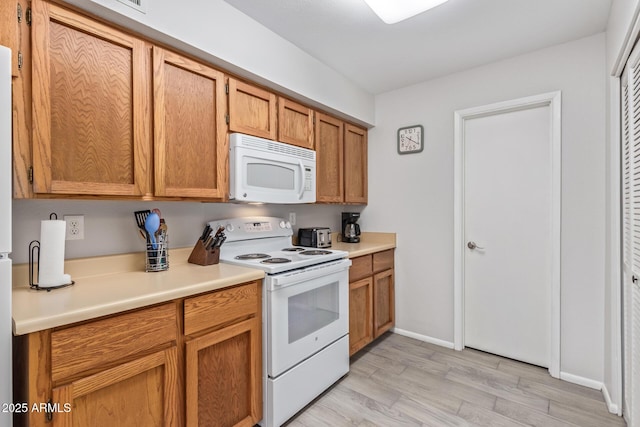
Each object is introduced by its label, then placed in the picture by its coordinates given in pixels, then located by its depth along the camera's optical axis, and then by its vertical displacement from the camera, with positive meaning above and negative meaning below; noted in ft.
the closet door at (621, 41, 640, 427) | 4.80 -0.36
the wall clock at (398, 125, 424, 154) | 9.37 +2.21
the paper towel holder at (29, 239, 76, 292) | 4.40 -0.76
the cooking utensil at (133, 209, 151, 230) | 5.67 -0.07
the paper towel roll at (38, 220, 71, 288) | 4.32 -0.54
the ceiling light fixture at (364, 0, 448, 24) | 4.95 +3.32
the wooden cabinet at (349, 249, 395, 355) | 8.05 -2.40
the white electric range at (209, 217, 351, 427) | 5.50 -1.95
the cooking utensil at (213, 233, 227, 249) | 6.20 -0.57
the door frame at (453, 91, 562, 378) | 7.27 +0.30
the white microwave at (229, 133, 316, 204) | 6.29 +0.92
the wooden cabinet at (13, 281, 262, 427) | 3.32 -1.94
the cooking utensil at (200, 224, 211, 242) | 6.20 -0.41
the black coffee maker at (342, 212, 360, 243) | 10.09 -0.49
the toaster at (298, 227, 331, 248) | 8.68 -0.68
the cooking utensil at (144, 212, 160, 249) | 5.49 -0.20
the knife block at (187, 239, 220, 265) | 6.13 -0.83
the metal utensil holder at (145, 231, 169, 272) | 5.57 -0.72
